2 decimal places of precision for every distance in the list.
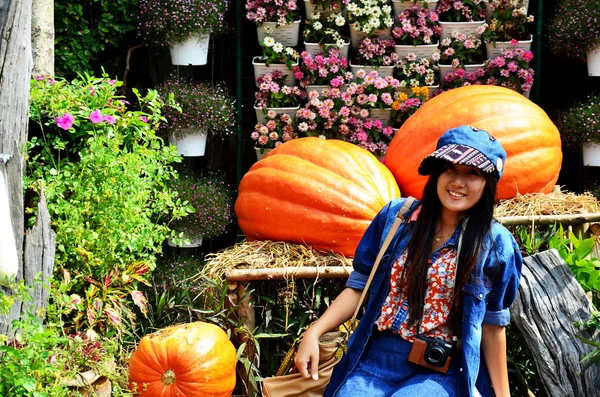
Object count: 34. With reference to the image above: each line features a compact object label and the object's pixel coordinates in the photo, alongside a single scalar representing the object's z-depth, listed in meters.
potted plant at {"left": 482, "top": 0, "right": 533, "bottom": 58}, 4.96
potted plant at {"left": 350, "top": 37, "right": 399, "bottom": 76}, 5.03
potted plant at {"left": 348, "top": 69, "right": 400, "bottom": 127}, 4.96
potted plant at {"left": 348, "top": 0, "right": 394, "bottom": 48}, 4.99
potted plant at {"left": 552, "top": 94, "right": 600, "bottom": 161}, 4.73
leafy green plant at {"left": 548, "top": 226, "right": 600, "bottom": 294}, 3.37
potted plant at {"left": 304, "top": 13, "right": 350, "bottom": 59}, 5.03
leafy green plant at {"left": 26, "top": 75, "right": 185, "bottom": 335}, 3.37
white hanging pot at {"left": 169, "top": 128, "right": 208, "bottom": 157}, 5.04
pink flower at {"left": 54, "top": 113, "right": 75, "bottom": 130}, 3.38
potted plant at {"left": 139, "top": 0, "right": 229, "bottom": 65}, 4.88
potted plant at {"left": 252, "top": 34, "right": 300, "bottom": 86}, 5.04
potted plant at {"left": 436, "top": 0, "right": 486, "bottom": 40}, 5.00
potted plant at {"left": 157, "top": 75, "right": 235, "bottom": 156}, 4.98
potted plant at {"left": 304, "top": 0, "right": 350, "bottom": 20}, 5.01
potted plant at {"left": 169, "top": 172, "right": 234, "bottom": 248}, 4.96
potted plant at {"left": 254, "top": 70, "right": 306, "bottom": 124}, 5.04
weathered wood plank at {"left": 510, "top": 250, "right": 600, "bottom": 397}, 3.19
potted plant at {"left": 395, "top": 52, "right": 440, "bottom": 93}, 5.01
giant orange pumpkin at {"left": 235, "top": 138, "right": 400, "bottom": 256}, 3.75
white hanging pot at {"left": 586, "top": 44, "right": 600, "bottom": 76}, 4.79
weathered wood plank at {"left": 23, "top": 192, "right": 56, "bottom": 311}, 3.14
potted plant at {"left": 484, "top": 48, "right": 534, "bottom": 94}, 4.88
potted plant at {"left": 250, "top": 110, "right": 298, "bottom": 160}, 5.03
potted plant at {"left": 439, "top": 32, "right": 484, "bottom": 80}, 4.98
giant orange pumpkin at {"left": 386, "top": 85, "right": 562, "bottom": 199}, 3.98
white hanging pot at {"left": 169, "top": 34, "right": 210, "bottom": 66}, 5.02
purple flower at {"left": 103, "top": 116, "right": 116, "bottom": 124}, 3.55
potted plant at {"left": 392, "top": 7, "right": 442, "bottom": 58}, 5.00
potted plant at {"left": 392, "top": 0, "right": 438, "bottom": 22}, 5.01
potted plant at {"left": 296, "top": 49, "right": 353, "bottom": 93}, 5.00
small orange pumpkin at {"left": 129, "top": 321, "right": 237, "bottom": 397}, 3.38
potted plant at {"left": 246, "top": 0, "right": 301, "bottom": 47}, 5.01
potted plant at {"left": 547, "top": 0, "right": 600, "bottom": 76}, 4.71
